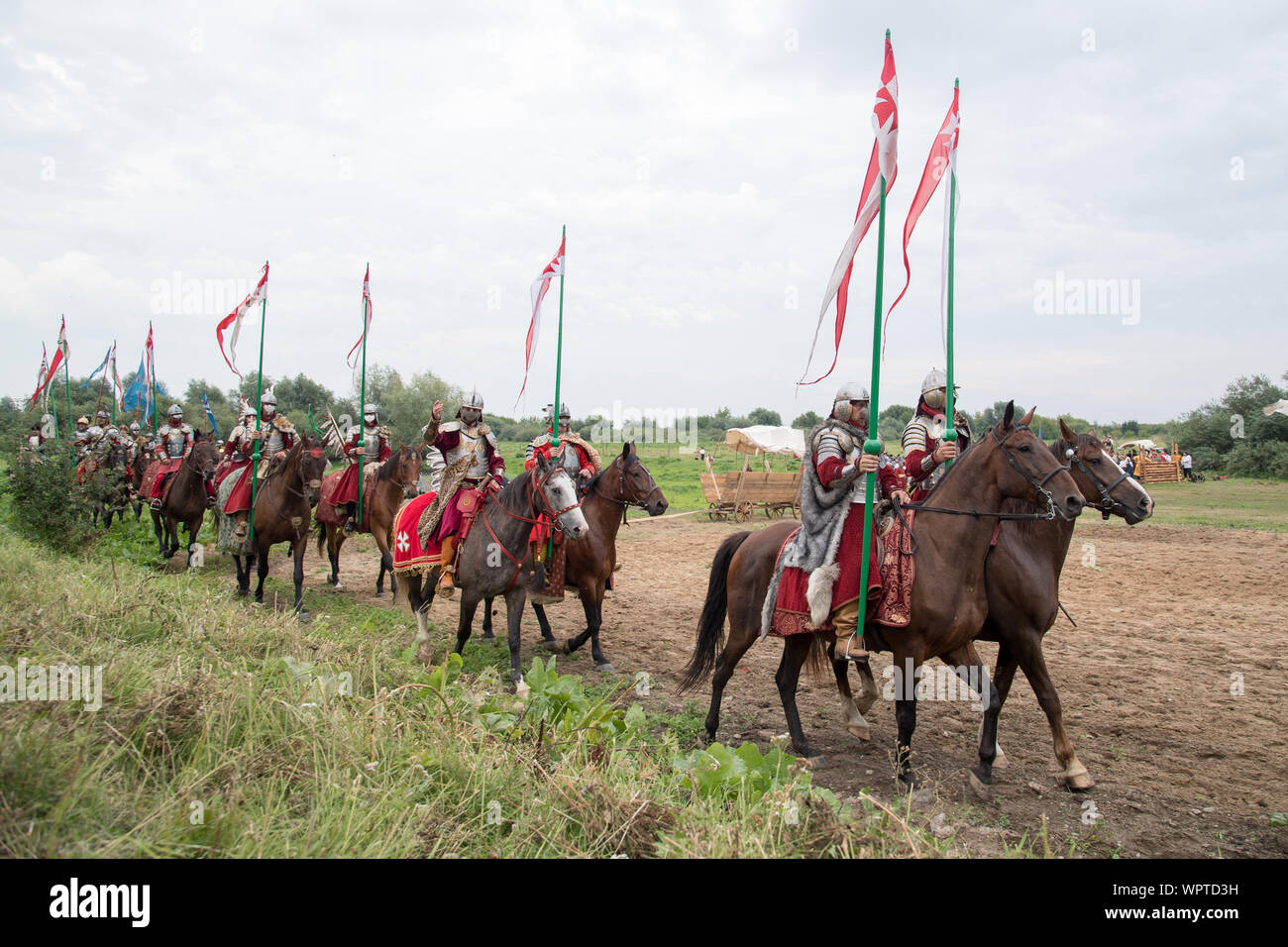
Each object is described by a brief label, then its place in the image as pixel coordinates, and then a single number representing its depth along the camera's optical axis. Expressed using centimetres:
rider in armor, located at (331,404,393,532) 1082
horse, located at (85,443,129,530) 1228
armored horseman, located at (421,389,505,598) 745
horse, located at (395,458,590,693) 699
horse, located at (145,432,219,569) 1230
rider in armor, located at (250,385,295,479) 1066
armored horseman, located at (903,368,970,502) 626
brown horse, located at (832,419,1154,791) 505
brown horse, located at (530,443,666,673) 810
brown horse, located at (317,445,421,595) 1043
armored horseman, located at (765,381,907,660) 510
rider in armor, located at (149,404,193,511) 1341
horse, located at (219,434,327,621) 987
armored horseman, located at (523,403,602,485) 920
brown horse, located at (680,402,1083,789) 497
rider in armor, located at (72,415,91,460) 1573
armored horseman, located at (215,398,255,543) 1030
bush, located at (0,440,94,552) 1145
